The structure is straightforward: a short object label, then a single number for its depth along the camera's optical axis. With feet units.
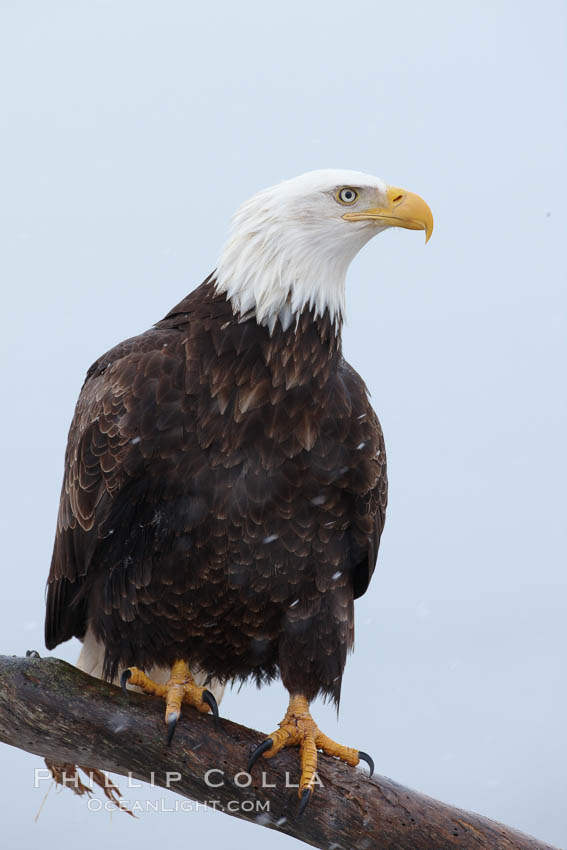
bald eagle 26.25
